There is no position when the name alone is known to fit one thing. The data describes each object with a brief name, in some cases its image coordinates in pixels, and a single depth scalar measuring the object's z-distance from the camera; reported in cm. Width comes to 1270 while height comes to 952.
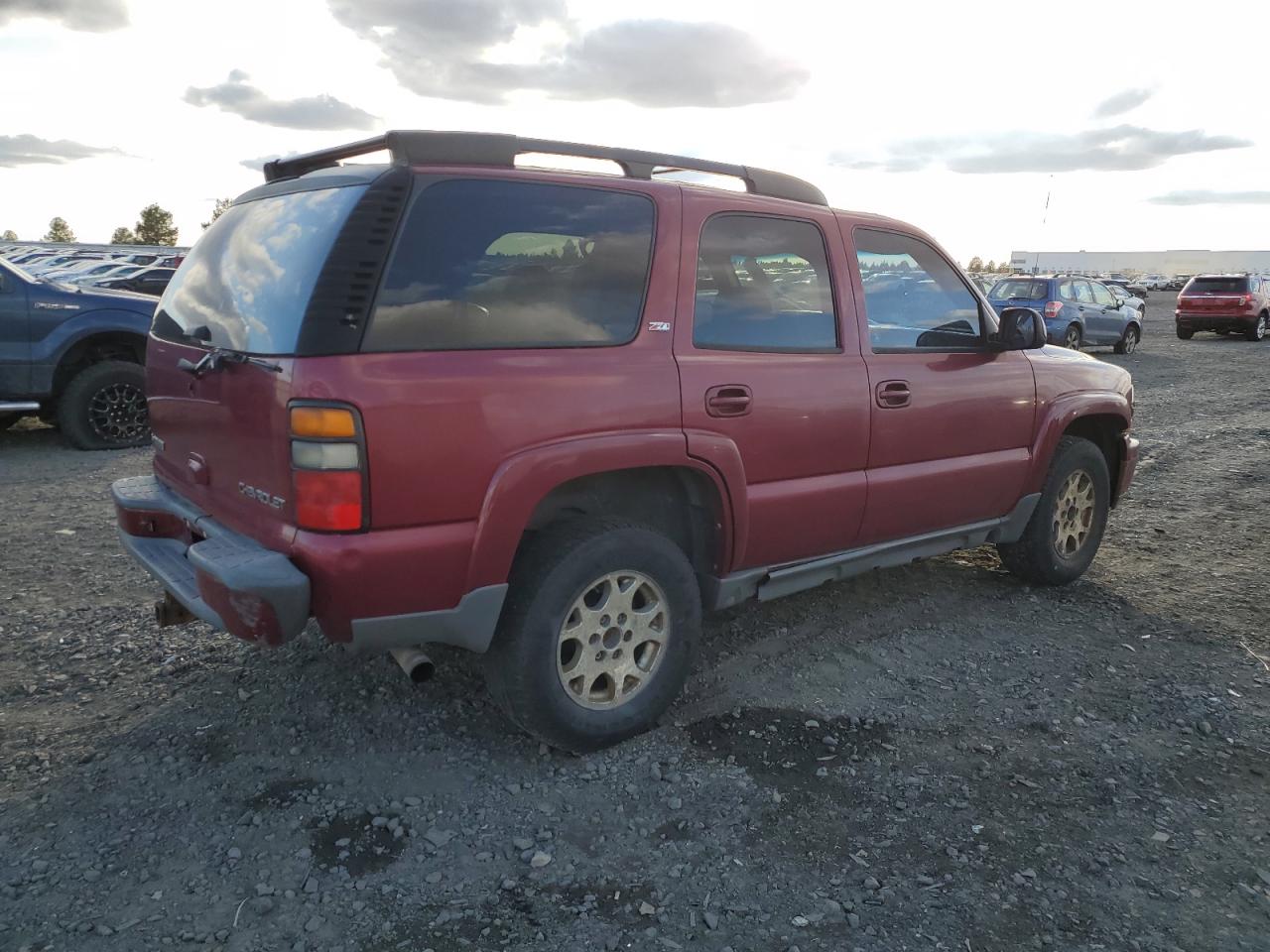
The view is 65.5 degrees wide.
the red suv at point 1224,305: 2331
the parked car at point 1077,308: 1794
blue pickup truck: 795
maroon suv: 278
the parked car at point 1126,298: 2031
